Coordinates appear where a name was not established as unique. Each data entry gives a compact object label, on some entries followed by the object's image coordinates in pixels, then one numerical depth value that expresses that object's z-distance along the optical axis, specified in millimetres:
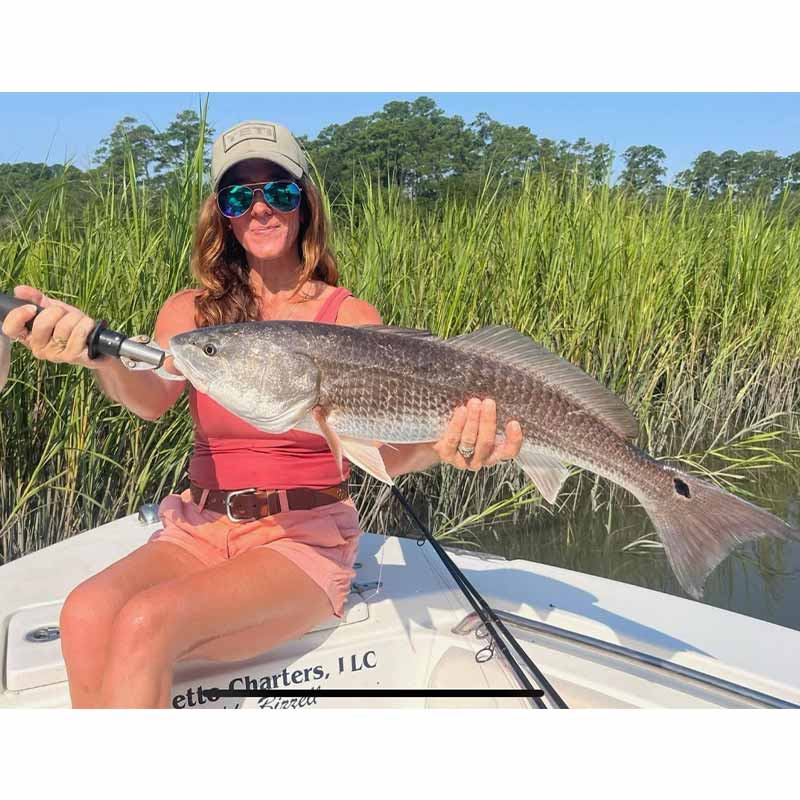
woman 1868
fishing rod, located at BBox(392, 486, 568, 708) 2012
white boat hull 2152
